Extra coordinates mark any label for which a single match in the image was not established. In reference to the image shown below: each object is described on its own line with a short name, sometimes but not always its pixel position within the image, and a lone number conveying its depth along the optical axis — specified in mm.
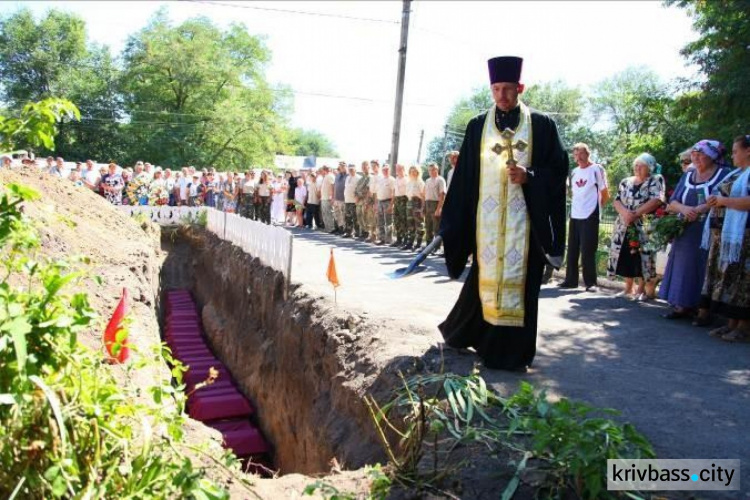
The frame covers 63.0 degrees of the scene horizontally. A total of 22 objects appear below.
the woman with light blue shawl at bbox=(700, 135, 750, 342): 5594
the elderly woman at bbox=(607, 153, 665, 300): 7590
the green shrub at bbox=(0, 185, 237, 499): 1997
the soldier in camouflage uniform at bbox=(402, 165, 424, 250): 13078
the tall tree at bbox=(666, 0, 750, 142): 12781
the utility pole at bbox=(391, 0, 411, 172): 16812
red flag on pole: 2415
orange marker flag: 6359
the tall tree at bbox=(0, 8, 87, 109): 42531
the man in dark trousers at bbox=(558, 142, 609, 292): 8477
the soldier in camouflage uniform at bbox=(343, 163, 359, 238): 15961
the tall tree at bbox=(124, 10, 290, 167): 45094
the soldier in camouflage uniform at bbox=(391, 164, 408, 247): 13459
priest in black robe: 4281
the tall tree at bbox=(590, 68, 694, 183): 15516
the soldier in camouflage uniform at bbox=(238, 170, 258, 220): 19906
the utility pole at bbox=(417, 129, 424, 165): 37259
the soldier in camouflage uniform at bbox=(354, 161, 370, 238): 15593
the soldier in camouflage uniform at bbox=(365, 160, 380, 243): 14780
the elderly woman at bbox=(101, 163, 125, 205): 17328
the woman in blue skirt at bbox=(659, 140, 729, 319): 6340
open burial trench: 4820
